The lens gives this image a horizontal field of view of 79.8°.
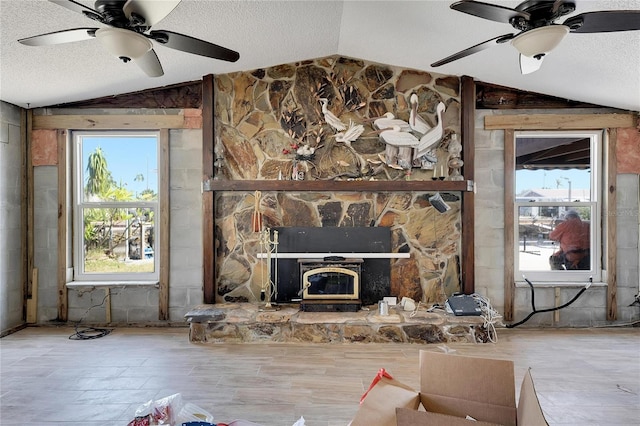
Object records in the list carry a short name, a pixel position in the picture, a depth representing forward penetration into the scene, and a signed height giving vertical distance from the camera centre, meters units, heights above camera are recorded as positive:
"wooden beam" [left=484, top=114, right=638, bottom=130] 4.50 +1.07
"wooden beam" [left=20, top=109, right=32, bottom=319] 4.50 +0.13
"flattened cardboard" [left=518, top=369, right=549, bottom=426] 1.00 -0.55
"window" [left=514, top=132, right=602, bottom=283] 4.65 +0.09
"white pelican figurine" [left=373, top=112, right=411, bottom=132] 4.54 +1.06
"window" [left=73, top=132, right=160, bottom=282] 4.70 +0.07
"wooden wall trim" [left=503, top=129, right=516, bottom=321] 4.54 -0.06
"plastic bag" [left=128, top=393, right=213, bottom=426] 1.86 -1.00
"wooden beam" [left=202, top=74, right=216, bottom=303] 4.50 +0.15
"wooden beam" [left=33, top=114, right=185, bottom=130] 4.56 +1.09
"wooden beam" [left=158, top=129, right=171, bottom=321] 4.55 -0.21
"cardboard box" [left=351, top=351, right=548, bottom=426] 1.29 -0.64
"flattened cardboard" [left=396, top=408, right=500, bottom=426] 1.08 -0.59
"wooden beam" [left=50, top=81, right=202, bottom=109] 4.63 +1.38
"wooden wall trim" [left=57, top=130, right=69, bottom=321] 4.56 +0.07
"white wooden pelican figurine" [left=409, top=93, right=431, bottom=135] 4.54 +1.09
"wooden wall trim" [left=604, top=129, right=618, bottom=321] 4.50 -0.18
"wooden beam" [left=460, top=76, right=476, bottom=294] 4.47 +0.21
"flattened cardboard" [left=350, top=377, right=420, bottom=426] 1.29 -0.67
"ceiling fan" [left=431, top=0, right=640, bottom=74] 2.06 +1.08
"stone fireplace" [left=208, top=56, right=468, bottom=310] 4.56 +0.56
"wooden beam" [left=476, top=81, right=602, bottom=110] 4.59 +1.36
